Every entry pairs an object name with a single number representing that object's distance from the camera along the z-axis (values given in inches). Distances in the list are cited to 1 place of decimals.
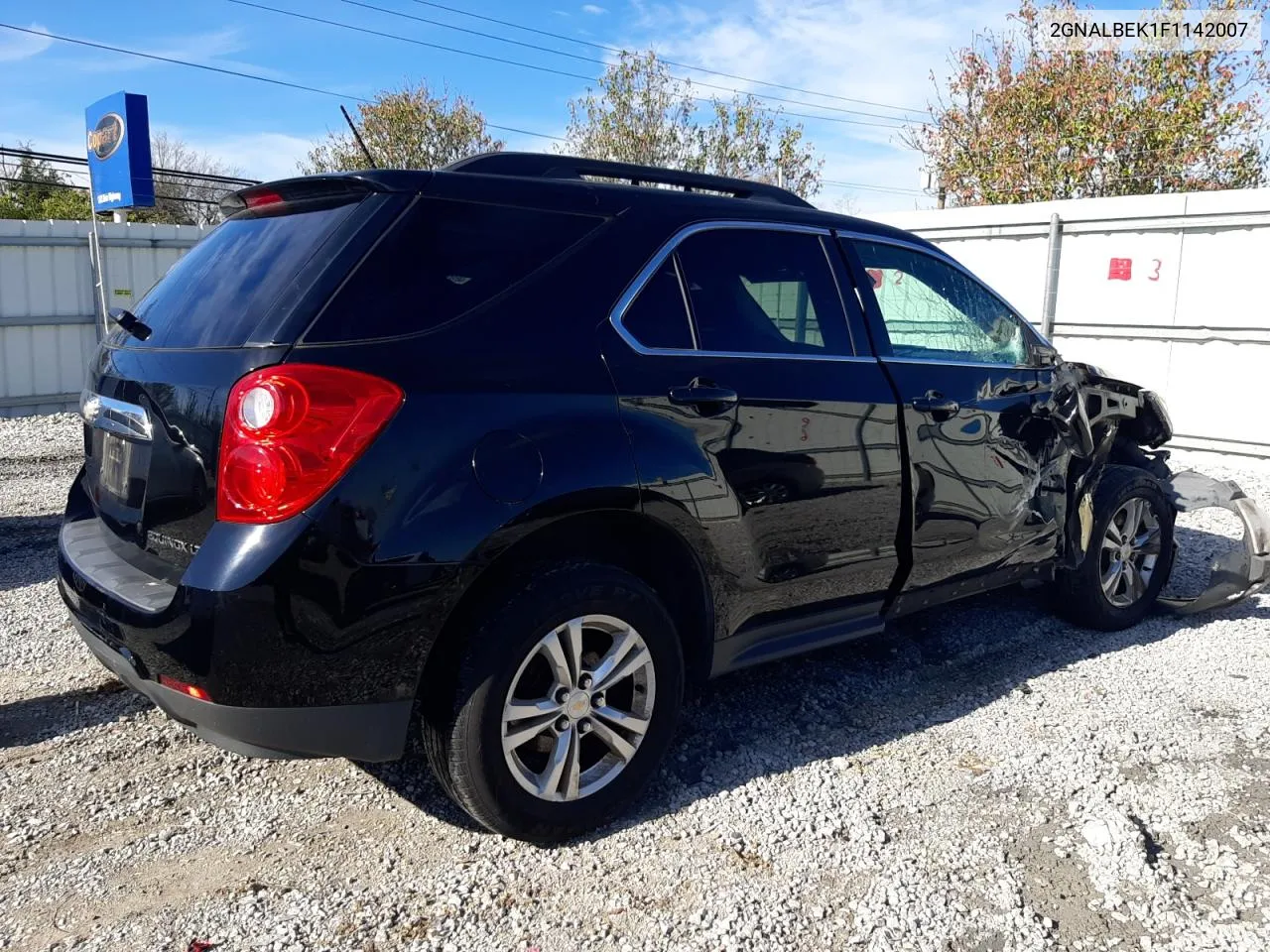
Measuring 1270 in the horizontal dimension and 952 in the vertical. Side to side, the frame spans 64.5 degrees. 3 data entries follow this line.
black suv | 96.0
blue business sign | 439.5
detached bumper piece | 201.3
